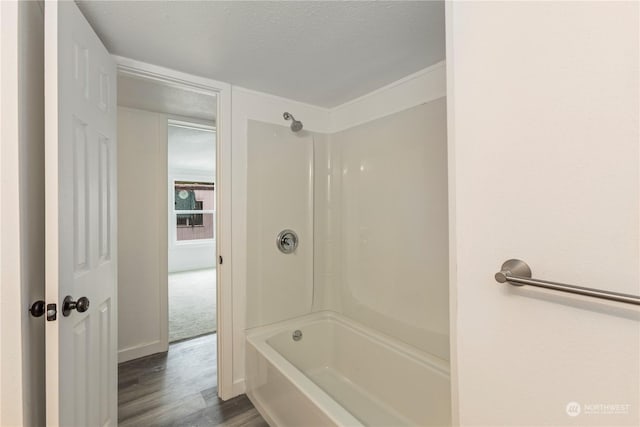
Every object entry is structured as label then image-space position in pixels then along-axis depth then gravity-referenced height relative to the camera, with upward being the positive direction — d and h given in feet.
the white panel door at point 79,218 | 3.05 -0.03
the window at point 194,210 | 20.54 +0.40
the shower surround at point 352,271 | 5.36 -1.34
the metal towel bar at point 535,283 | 1.73 -0.51
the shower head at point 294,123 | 6.86 +2.22
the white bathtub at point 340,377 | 4.76 -3.24
